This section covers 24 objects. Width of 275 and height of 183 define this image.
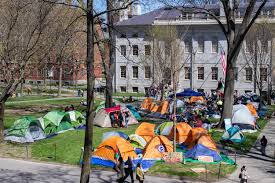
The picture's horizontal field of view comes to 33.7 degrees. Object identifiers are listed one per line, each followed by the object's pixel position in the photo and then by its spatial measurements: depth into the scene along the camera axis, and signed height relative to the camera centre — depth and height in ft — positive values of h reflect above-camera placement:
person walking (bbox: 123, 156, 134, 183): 58.70 -11.43
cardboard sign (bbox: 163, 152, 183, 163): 68.59 -11.62
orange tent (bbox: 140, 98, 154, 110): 137.06 -6.98
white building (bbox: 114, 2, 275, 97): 196.53 +15.61
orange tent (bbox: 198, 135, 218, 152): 70.54 -9.50
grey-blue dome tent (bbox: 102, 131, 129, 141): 76.38 -9.11
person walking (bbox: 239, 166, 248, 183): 56.85 -11.85
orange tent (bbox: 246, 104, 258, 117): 120.01 -7.54
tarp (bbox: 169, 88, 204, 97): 128.11 -3.43
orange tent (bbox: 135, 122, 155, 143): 82.69 -9.20
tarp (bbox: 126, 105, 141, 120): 118.69 -8.31
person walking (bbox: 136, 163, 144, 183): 57.16 -11.83
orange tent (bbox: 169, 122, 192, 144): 82.12 -9.29
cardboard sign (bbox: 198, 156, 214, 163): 69.00 -11.82
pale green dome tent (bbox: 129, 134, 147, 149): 74.54 -10.05
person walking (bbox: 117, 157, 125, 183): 58.08 -11.74
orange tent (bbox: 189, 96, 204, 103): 146.82 -5.79
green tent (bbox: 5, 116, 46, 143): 84.28 -9.62
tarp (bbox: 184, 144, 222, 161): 69.67 -11.00
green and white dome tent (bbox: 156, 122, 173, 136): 88.53 -9.39
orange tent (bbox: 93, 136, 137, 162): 67.00 -10.14
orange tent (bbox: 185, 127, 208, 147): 75.92 -9.27
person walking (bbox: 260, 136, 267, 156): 77.05 -10.66
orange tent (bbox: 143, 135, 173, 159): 69.10 -10.33
